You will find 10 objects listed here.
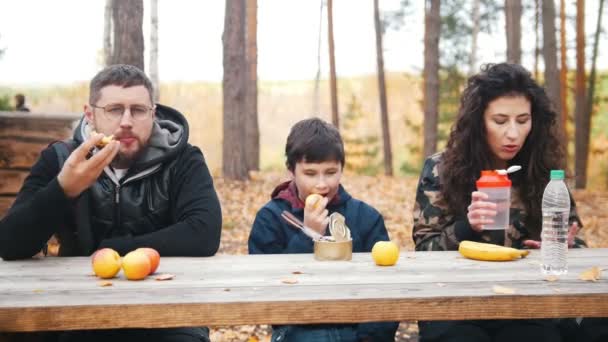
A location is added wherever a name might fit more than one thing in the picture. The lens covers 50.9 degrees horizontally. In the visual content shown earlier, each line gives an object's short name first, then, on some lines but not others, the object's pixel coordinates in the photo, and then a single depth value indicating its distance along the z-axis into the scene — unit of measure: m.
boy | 3.06
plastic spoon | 2.51
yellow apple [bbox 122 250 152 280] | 2.22
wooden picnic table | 1.92
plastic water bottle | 2.39
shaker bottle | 2.54
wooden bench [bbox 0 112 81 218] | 6.22
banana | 2.58
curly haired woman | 3.09
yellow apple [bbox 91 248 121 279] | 2.25
